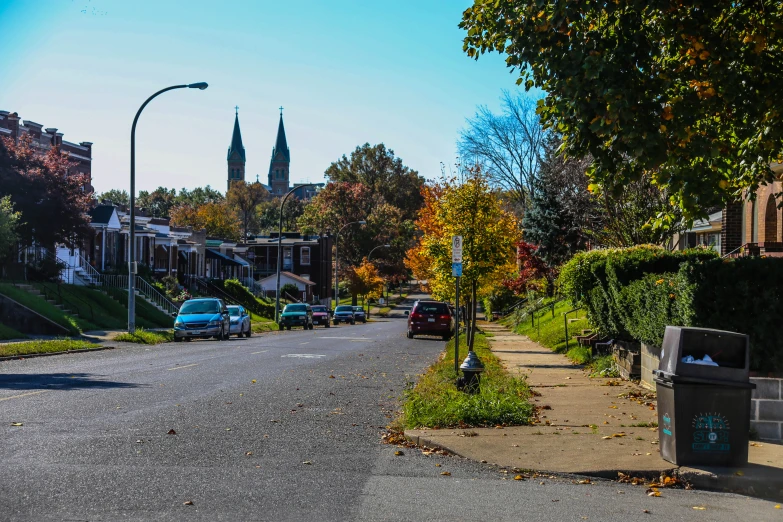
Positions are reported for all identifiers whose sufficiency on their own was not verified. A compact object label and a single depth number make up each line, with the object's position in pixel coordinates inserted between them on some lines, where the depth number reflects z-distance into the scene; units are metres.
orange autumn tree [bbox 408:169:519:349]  28.55
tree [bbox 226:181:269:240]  138.88
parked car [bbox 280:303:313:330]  52.81
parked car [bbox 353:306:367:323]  73.62
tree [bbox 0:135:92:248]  39.69
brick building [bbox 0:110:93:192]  52.78
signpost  16.56
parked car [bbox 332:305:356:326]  69.50
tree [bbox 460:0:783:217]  11.27
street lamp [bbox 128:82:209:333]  31.62
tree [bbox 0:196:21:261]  30.31
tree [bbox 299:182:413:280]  103.06
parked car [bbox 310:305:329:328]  61.63
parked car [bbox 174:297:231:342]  34.66
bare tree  57.16
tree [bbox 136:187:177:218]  131.00
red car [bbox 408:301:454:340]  38.66
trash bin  8.96
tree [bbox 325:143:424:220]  114.62
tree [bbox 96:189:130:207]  133.25
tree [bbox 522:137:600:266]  44.75
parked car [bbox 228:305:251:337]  39.66
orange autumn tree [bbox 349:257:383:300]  92.56
